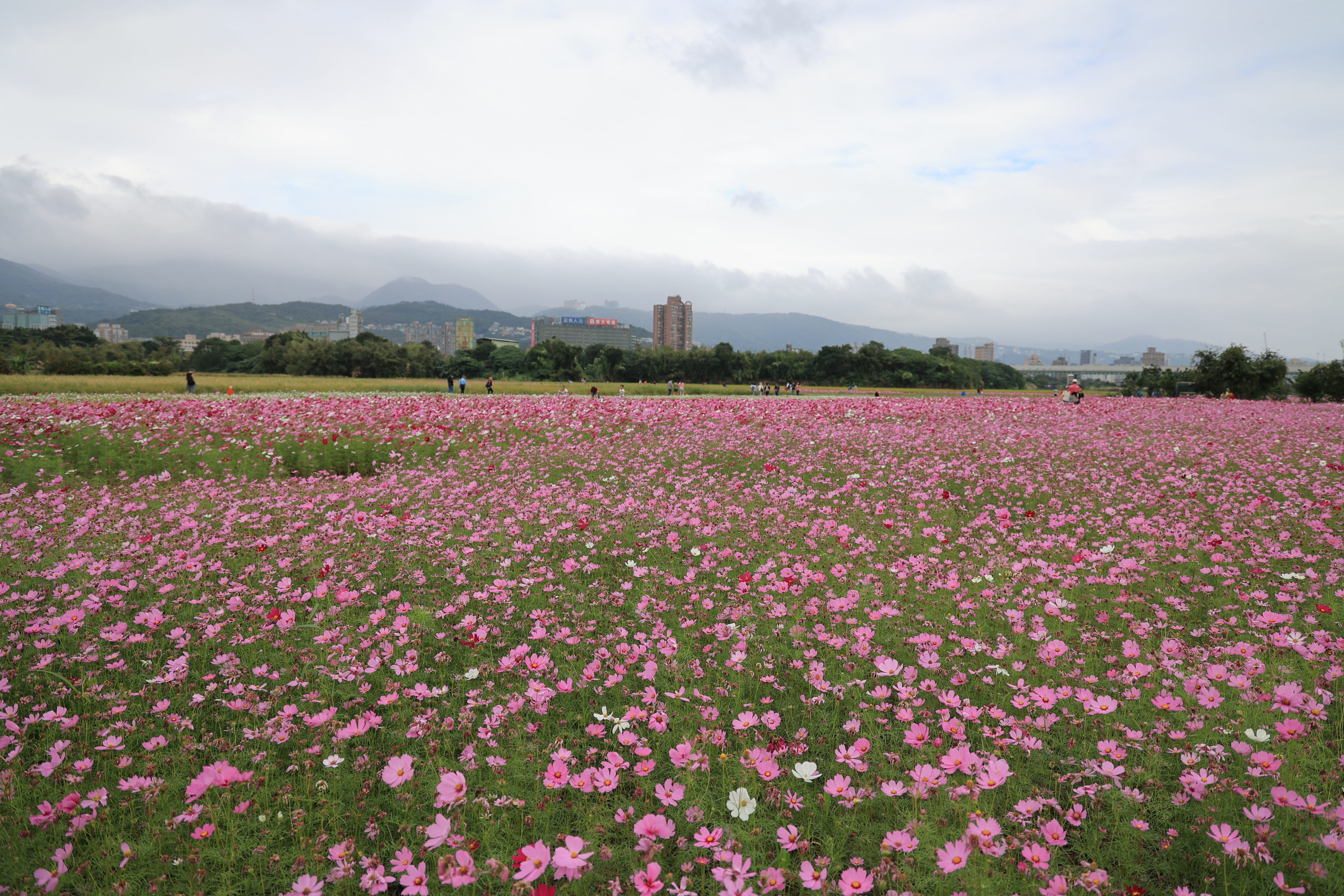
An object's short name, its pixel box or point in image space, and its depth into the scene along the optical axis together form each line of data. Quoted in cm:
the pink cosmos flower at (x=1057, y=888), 237
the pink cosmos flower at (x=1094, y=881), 238
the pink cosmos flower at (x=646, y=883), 234
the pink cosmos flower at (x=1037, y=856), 247
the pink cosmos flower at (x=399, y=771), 301
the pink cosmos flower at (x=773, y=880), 236
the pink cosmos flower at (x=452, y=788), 271
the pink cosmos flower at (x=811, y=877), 232
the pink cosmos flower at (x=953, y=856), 231
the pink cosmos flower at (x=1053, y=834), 265
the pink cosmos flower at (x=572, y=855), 224
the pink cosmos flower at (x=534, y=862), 215
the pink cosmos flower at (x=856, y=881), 246
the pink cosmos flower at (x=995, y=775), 276
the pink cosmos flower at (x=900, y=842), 246
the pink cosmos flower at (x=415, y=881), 232
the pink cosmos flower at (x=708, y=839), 256
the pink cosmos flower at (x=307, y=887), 252
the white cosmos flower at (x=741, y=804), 268
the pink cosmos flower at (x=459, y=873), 232
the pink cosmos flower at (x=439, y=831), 240
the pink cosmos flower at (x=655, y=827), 244
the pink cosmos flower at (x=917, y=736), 305
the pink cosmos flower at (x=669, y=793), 279
